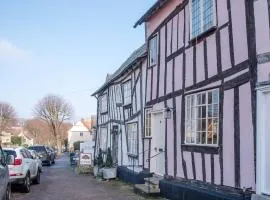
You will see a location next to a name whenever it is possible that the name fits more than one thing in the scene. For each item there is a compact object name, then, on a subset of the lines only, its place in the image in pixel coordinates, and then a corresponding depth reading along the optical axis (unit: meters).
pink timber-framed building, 6.32
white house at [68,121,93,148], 63.74
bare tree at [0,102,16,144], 50.82
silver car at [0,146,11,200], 7.14
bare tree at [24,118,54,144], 60.34
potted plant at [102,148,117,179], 14.06
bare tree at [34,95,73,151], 51.55
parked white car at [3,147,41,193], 10.18
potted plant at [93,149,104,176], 15.42
